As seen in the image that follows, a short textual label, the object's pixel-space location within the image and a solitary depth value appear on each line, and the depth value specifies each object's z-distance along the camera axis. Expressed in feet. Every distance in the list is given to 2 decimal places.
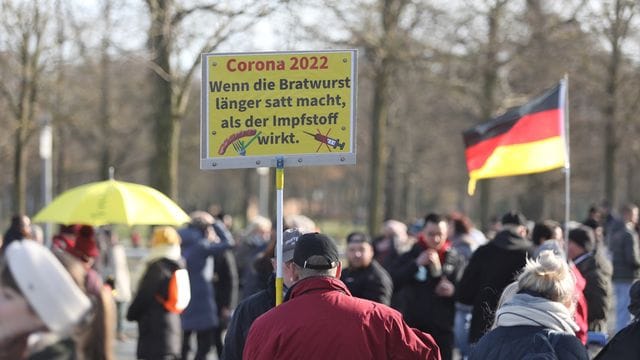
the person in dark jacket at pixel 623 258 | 99.45
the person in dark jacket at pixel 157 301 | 62.64
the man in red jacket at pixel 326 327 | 30.89
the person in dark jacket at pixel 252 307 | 37.65
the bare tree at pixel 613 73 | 169.99
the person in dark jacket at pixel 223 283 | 83.51
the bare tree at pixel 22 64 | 141.18
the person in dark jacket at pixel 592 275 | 56.95
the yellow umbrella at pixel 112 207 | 57.72
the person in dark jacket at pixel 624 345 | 31.35
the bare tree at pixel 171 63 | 105.81
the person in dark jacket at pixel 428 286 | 64.28
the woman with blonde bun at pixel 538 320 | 32.01
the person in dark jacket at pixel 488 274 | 58.29
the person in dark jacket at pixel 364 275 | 55.93
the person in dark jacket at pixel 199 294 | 76.48
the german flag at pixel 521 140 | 67.21
